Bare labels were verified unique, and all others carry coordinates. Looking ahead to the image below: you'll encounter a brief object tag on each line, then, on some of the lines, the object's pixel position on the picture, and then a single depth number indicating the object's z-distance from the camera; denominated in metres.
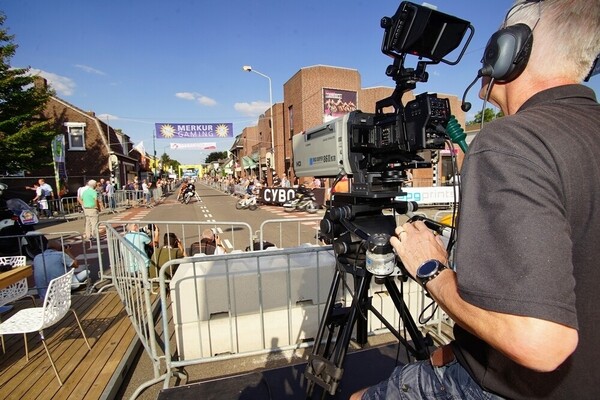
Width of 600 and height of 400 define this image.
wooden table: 3.08
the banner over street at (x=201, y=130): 27.22
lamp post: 23.62
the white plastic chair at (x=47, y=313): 2.89
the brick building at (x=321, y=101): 23.72
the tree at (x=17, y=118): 14.66
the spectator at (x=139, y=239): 4.99
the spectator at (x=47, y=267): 4.43
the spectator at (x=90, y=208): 9.47
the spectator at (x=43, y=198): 15.00
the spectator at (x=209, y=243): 5.27
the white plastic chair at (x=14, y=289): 3.60
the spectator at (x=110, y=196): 17.93
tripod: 1.59
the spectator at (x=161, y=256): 4.75
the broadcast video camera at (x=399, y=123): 1.37
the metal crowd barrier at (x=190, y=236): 5.46
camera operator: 0.68
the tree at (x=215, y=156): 118.22
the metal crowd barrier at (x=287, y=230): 8.94
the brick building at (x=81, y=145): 23.36
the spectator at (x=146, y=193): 21.11
